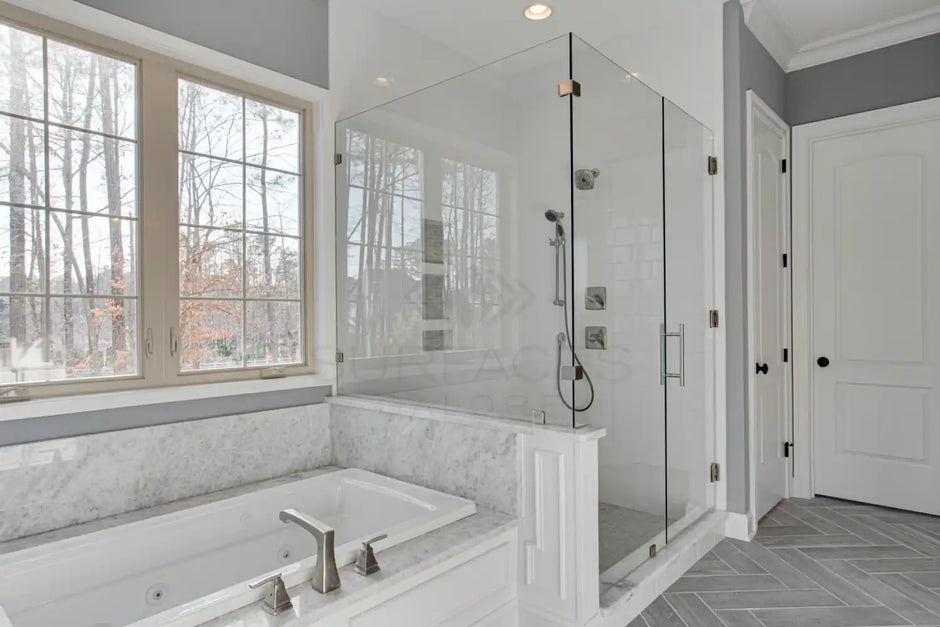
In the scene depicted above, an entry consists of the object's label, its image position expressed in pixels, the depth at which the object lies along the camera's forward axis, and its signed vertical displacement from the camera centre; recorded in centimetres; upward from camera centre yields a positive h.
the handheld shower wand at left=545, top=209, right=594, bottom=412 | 219 +16
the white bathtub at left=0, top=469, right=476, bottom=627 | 167 -79
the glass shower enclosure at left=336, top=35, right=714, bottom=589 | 222 +23
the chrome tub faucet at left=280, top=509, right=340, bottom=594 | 155 -67
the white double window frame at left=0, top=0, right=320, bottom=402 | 205 +63
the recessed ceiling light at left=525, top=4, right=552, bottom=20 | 296 +160
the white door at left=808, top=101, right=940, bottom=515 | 329 +4
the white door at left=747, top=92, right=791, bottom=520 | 312 +9
